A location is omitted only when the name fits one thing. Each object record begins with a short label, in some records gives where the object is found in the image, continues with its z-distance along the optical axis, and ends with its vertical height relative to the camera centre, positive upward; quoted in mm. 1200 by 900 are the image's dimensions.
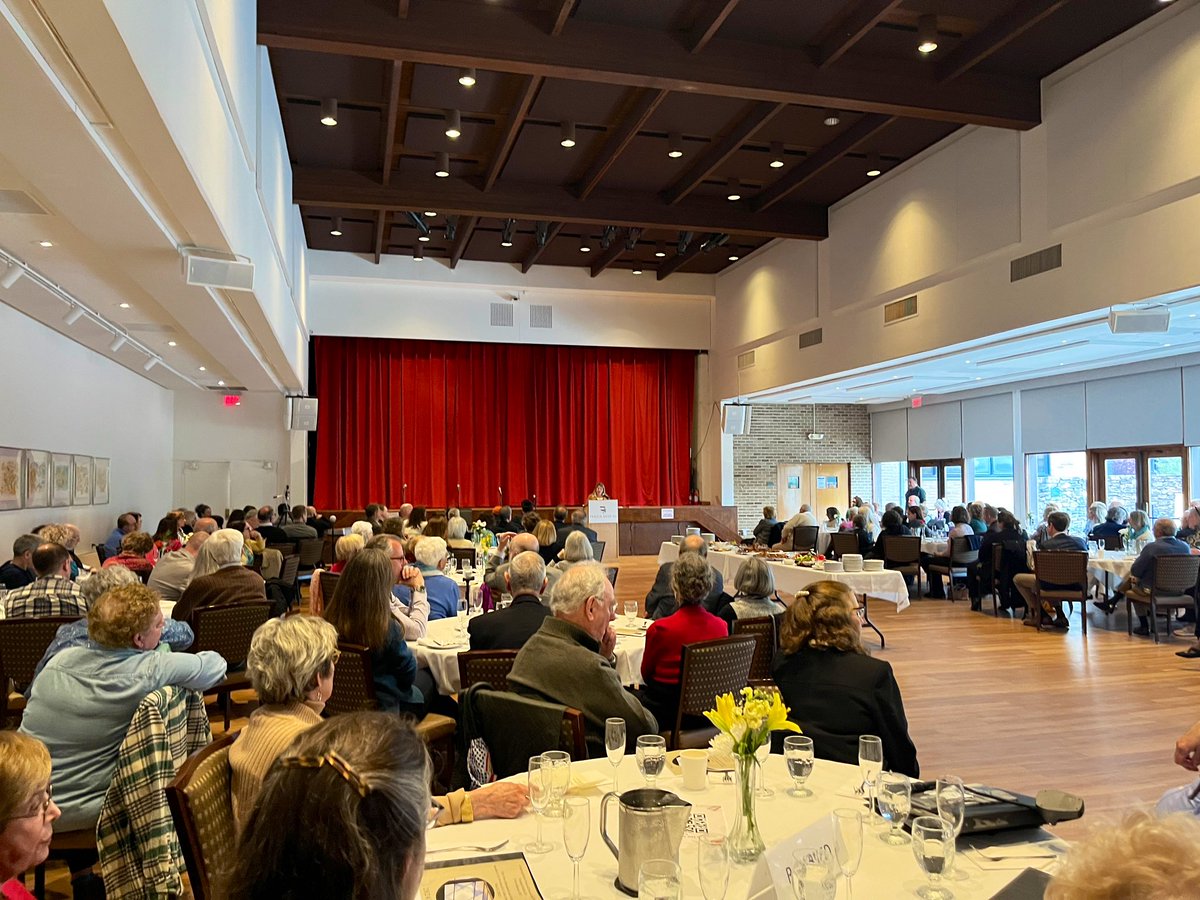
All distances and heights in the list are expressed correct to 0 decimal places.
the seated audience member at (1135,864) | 894 -395
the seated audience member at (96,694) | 3115 -752
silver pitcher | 1667 -662
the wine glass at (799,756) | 2262 -701
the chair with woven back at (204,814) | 1982 -768
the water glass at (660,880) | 1494 -671
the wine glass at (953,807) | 1759 -659
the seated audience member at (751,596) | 5484 -739
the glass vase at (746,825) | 1866 -749
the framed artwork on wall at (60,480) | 11352 +11
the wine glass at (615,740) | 2242 -654
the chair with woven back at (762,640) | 4934 -897
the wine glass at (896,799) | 1946 -699
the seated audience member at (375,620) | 4035 -639
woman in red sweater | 4281 -808
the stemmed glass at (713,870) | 1538 -671
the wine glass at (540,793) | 1958 -686
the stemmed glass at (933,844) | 1666 -684
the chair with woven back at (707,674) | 4047 -903
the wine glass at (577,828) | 1678 -652
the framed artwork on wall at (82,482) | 12125 -17
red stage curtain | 17641 +1146
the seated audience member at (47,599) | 5211 -693
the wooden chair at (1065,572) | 9258 -989
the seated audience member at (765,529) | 13836 -799
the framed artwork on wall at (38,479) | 10530 +24
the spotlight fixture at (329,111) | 9367 +3876
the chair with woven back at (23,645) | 4762 -875
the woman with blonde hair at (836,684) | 2908 -686
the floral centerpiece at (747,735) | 1861 -536
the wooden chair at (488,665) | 3830 -794
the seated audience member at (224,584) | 5773 -671
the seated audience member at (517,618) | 4375 -683
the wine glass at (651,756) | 2203 -691
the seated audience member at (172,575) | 7074 -747
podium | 16094 -799
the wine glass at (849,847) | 1626 -693
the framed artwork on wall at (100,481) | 13023 -4
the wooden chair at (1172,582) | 8680 -1028
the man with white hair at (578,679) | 2875 -647
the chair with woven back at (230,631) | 5340 -909
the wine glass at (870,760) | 2182 -691
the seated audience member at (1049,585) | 9703 -1162
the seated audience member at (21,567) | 6840 -674
